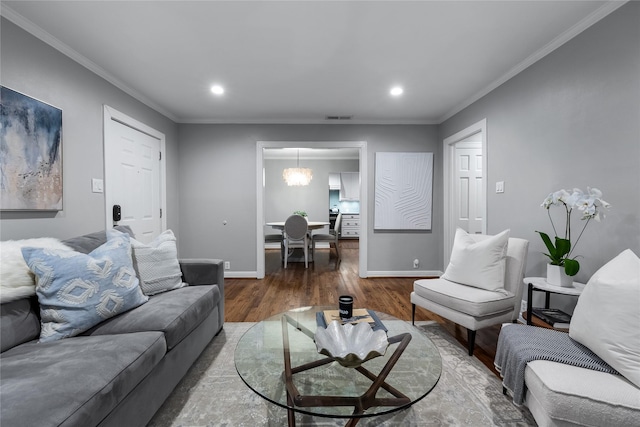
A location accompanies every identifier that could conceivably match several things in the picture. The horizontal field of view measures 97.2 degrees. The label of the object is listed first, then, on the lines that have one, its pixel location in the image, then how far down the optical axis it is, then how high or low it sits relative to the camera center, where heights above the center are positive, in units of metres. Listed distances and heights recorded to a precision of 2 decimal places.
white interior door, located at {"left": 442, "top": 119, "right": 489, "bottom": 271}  3.97 +0.17
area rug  1.41 -1.08
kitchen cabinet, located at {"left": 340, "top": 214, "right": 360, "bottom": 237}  8.46 -0.56
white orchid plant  1.73 -0.02
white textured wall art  4.20 +0.23
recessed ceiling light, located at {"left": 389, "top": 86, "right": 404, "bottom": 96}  3.06 +1.29
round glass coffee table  1.04 -0.73
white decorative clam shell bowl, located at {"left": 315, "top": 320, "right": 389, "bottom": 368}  1.17 -0.62
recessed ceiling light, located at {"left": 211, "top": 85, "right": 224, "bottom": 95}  3.03 +1.27
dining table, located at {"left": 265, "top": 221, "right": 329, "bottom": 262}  5.46 -0.40
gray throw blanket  1.25 -0.68
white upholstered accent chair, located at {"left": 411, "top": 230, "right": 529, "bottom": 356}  2.02 -0.69
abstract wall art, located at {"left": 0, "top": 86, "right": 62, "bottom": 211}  1.78 +0.35
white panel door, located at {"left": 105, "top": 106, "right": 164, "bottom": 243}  2.75 +0.30
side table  1.79 -0.53
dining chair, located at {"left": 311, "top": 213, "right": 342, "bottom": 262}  5.36 -0.61
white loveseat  1.06 -0.69
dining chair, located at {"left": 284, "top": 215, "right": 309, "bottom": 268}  5.01 -0.41
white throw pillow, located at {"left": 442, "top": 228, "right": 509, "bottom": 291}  2.15 -0.44
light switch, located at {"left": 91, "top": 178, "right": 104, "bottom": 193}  2.50 +0.18
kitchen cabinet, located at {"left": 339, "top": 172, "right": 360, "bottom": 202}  8.18 +0.63
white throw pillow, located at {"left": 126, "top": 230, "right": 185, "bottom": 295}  1.93 -0.43
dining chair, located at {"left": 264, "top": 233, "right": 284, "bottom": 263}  5.18 -0.60
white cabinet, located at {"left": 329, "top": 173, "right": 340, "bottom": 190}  8.13 +0.73
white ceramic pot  1.87 -0.47
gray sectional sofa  0.92 -0.64
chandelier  6.44 +0.70
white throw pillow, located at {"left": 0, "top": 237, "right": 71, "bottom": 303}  1.31 -0.34
